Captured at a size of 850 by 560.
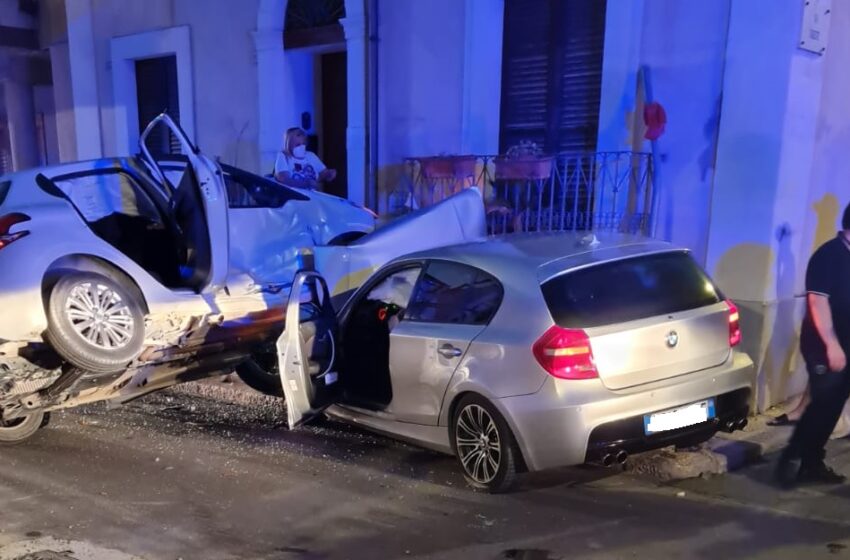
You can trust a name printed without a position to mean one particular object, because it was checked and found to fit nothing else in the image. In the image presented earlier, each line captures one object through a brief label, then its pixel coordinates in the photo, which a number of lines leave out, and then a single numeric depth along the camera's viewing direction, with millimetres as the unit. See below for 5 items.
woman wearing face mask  7664
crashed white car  4379
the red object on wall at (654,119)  6203
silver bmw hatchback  3555
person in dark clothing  4105
